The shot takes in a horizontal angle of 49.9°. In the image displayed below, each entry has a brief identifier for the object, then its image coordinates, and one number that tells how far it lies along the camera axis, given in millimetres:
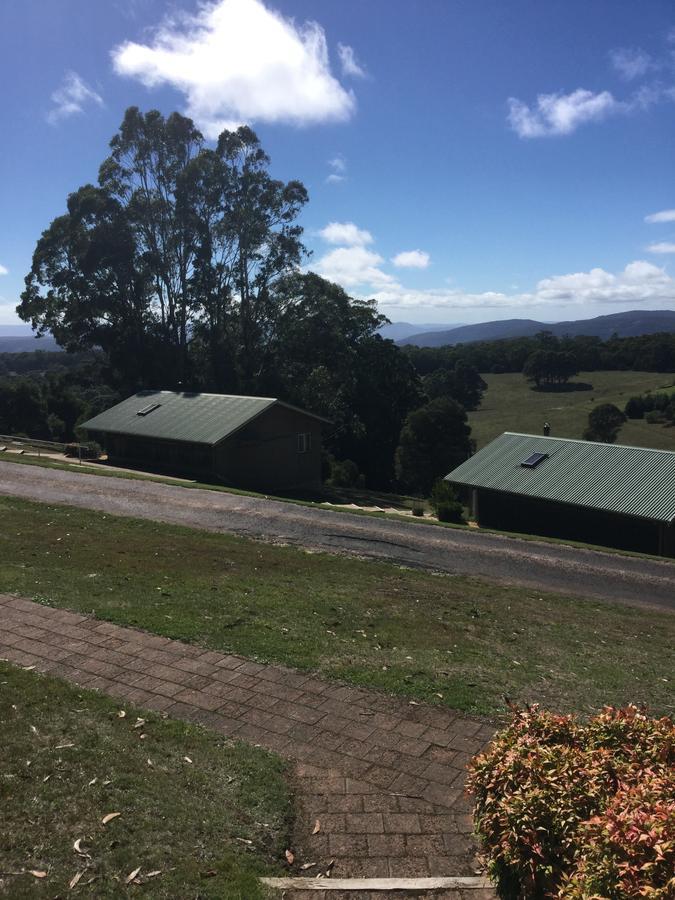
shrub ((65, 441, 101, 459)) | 36156
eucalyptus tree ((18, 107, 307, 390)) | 48531
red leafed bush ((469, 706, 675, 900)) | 3824
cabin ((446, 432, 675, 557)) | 25734
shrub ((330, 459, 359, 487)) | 43938
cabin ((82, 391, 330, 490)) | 32688
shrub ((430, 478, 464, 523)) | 28281
